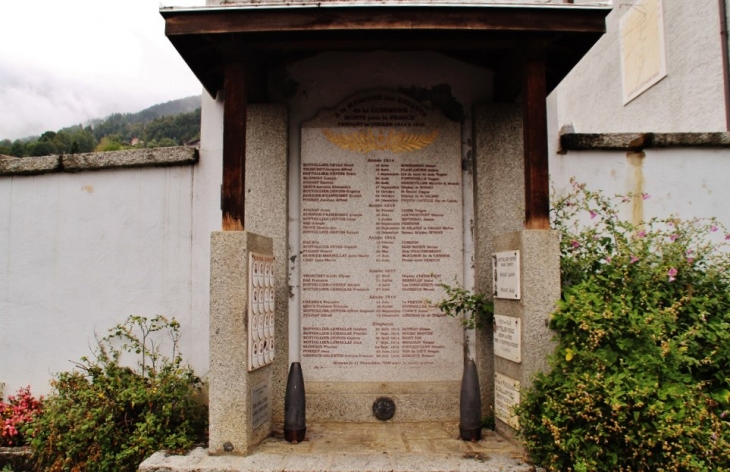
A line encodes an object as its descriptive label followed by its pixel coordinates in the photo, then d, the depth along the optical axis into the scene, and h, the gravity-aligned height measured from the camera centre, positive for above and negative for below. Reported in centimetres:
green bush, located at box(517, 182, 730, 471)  343 -67
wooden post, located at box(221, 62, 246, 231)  421 +104
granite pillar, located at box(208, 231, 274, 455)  405 -57
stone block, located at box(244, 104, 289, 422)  511 +78
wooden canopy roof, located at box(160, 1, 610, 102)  410 +200
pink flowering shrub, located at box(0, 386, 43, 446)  496 -137
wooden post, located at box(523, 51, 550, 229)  434 +106
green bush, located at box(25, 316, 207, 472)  429 -124
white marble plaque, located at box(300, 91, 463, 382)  514 +29
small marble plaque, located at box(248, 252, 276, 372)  417 -30
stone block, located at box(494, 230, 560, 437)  423 -17
